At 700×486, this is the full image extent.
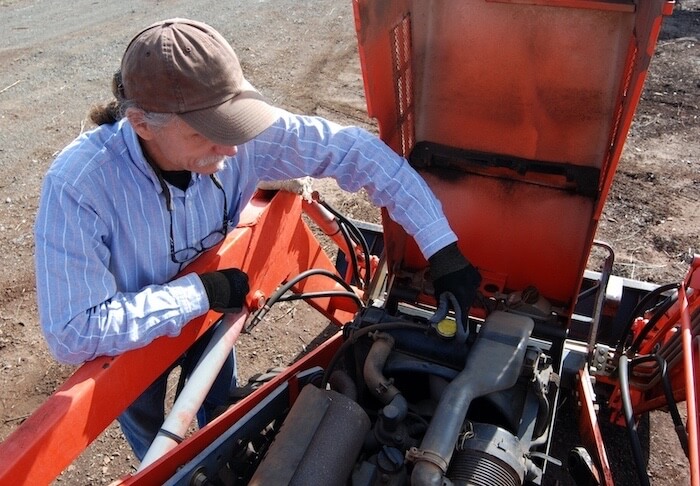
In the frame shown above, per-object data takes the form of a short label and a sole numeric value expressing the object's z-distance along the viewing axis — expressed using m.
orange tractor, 1.85
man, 1.84
